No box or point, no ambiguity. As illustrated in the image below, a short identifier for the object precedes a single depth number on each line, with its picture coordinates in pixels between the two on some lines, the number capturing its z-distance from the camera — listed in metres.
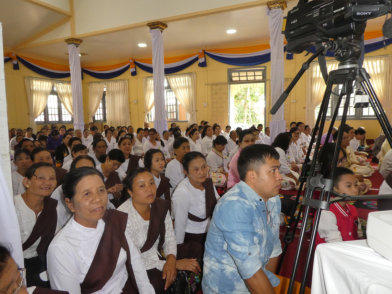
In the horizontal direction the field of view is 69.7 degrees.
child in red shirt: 1.75
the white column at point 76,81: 7.14
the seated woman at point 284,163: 3.79
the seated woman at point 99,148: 3.64
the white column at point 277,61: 4.79
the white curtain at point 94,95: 11.35
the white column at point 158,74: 6.05
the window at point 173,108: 10.20
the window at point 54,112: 10.65
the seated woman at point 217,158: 4.34
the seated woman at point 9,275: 0.78
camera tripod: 0.77
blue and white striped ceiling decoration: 8.06
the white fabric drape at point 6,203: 0.85
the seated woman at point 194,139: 5.34
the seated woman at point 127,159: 3.46
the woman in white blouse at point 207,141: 5.88
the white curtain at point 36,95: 9.84
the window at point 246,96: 8.84
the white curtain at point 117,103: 10.80
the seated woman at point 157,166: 2.70
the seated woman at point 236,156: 2.79
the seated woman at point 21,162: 2.78
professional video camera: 0.79
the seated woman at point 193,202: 2.08
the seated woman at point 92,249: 1.26
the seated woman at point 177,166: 3.27
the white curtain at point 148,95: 10.34
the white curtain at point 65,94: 10.94
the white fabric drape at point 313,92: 8.12
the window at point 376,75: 7.43
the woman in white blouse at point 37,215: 1.79
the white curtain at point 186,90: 9.54
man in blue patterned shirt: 1.02
